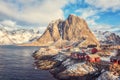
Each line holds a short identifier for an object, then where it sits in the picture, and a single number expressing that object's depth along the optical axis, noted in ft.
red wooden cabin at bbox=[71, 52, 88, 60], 338.50
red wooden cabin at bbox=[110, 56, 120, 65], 282.44
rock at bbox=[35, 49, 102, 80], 257.73
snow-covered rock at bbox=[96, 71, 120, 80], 213.81
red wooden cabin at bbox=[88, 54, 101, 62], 311.86
